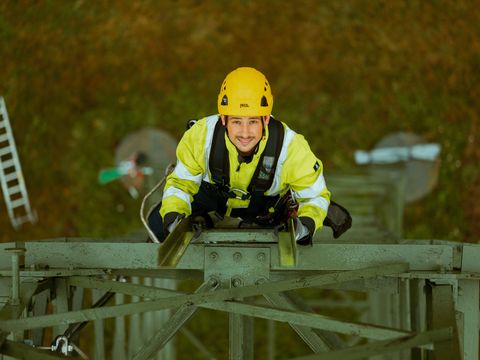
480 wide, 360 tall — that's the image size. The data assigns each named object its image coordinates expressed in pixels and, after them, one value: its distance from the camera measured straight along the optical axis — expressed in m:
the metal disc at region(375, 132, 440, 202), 16.61
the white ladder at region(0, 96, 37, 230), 16.58
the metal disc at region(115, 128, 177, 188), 16.78
